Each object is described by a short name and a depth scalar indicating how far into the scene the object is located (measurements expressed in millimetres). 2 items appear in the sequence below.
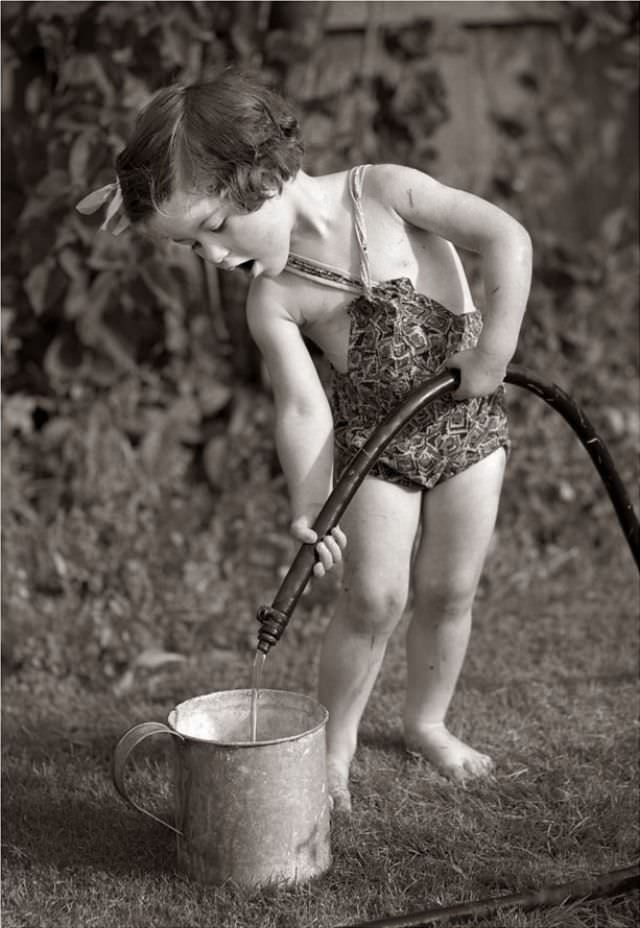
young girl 2432
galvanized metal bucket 2283
